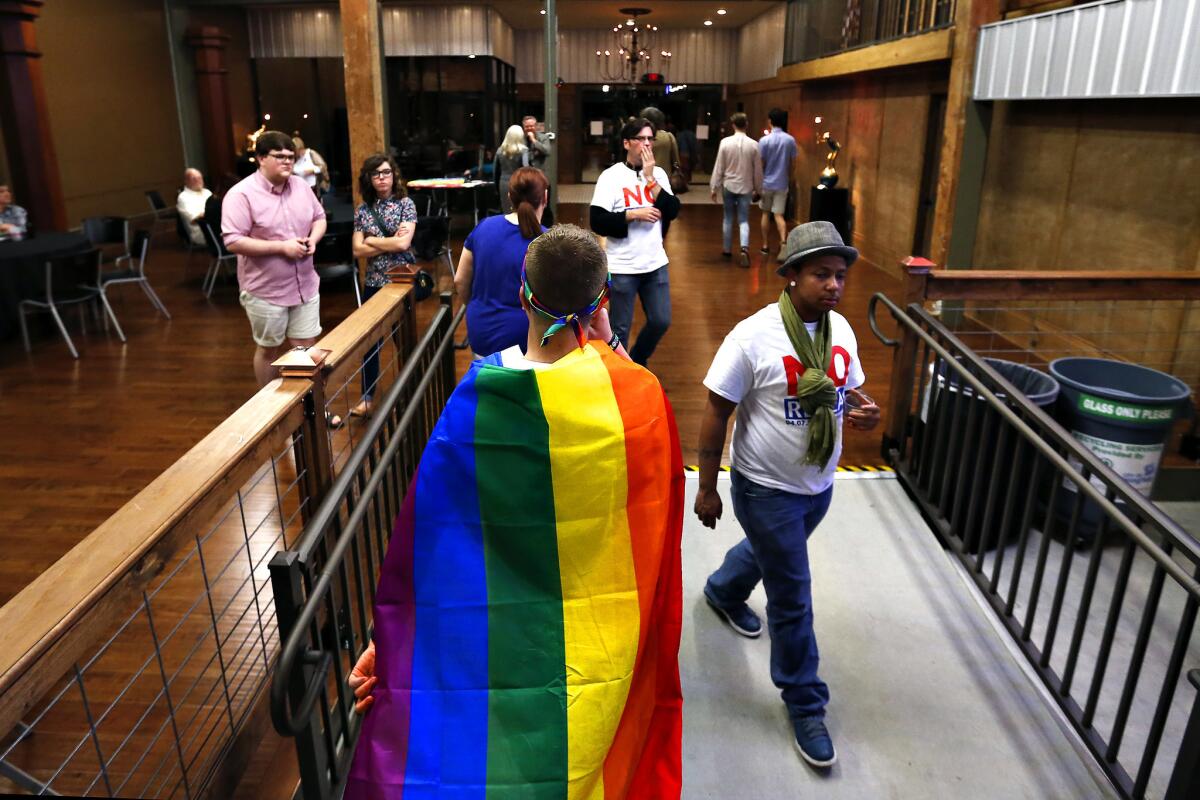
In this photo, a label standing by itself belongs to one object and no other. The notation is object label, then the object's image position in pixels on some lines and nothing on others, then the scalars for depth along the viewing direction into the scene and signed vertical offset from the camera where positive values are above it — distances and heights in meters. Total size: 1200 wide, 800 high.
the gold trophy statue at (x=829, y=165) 10.55 -0.39
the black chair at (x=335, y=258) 7.24 -1.10
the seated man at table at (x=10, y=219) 7.14 -0.76
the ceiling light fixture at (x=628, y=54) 17.17 +1.58
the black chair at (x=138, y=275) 7.18 -1.20
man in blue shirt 9.96 -0.25
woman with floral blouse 4.62 -0.48
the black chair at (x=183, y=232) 9.42 -1.12
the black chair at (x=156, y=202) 10.69 -0.88
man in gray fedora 2.26 -0.76
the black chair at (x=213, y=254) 8.00 -1.13
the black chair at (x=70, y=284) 6.52 -1.17
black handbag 3.92 -0.68
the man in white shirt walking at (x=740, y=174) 9.20 -0.40
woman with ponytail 3.33 -0.50
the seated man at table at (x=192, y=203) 9.03 -0.76
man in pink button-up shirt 4.13 -0.53
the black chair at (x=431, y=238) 8.05 -0.98
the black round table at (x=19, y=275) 6.39 -1.07
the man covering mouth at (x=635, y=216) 4.47 -0.41
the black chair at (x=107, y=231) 7.79 -0.89
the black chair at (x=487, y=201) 11.23 -0.91
